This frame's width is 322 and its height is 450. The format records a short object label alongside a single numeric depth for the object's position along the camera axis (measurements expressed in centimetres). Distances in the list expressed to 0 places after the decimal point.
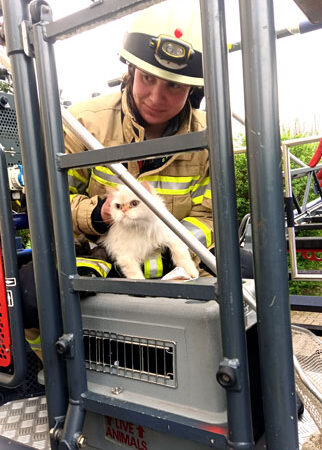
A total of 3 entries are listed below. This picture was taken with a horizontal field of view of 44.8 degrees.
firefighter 142
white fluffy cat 167
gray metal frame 90
